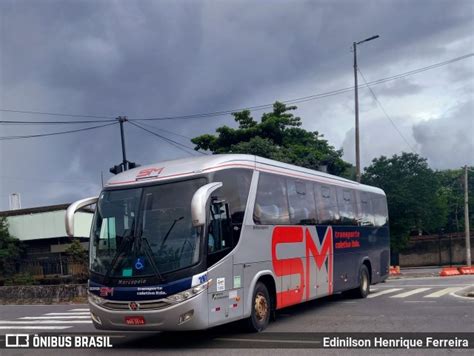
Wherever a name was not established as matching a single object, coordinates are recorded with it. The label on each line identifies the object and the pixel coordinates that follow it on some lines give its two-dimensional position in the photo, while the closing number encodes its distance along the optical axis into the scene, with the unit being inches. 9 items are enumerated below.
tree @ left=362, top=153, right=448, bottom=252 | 1838.1
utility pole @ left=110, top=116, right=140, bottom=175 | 792.3
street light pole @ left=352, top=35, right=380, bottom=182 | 1182.9
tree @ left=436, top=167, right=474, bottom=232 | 2395.4
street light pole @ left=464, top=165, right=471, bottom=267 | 1700.2
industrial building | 1341.0
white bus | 381.7
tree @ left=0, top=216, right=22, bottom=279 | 1316.4
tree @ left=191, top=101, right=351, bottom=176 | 1492.9
